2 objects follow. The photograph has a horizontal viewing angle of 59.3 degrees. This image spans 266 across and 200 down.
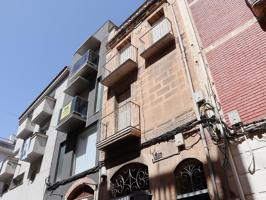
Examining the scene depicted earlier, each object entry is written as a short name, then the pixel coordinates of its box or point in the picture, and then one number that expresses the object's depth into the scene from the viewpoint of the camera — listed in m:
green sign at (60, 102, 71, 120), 11.79
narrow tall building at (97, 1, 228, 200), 5.70
